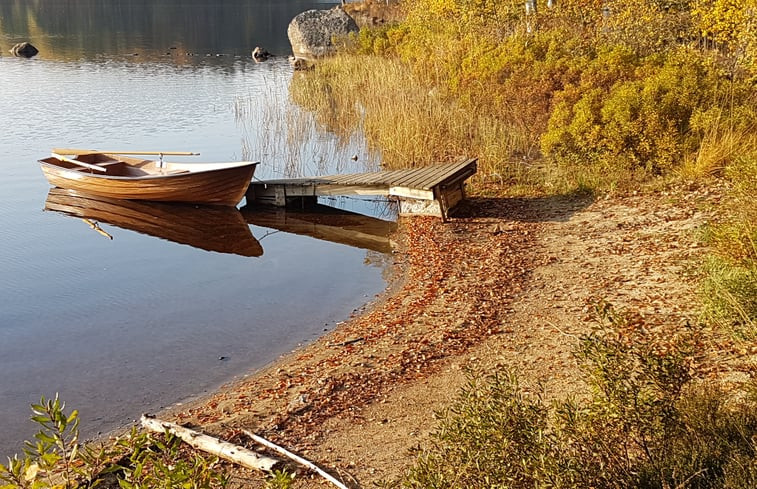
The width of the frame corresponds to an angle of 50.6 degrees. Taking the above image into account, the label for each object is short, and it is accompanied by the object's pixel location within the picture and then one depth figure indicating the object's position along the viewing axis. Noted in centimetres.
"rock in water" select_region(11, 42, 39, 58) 3831
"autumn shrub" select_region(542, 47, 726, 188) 1197
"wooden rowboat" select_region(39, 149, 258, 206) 1393
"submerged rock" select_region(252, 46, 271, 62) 3925
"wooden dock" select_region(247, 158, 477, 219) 1209
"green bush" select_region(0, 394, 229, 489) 285
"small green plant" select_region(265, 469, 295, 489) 294
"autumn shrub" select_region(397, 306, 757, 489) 362
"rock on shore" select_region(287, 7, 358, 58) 3716
